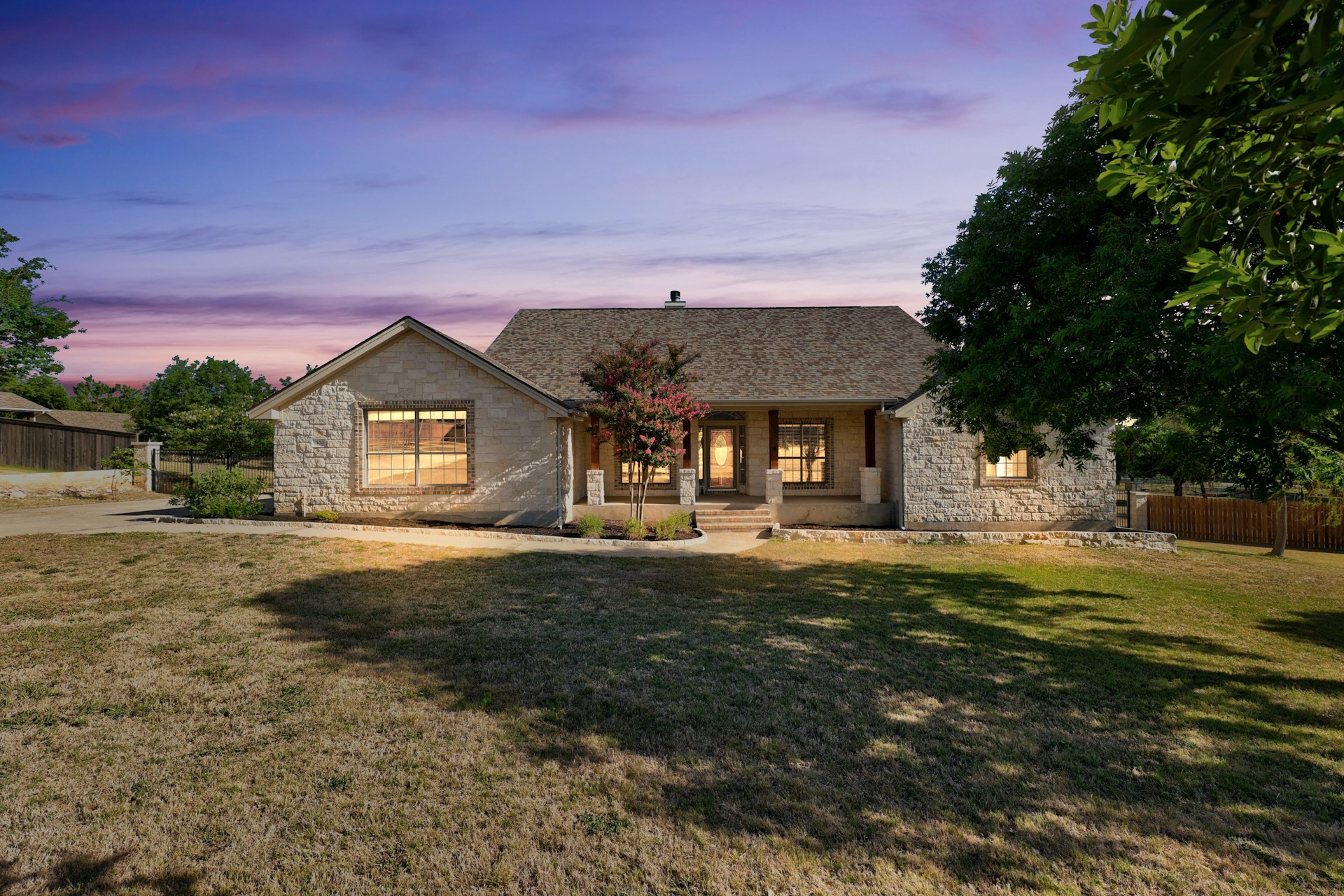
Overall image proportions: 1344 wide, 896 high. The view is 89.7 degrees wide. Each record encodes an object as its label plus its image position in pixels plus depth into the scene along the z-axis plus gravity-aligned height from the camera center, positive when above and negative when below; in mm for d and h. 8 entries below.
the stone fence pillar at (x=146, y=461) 26625 -26
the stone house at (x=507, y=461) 17531 -61
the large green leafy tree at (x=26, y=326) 33156 +6907
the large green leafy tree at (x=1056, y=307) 8844 +2275
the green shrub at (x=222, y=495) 17109 -892
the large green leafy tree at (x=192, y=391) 41656 +5199
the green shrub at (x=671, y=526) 16219 -1674
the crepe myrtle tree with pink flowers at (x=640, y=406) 16172 +1250
